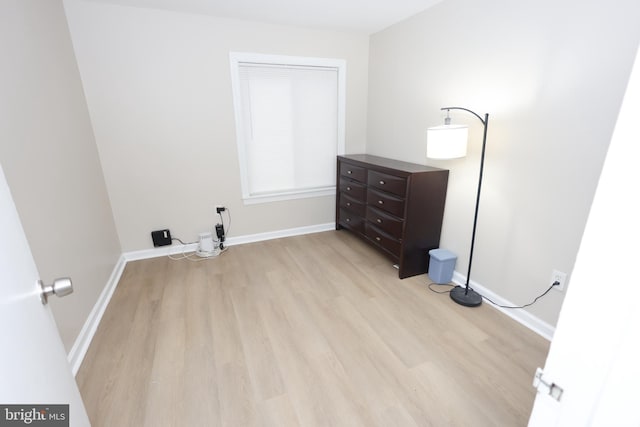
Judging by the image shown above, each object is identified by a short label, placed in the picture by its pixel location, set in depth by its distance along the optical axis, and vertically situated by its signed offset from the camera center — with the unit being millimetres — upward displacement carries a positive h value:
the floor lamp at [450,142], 2033 -139
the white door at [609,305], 456 -302
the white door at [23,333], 598 -455
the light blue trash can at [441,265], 2467 -1162
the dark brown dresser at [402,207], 2441 -733
